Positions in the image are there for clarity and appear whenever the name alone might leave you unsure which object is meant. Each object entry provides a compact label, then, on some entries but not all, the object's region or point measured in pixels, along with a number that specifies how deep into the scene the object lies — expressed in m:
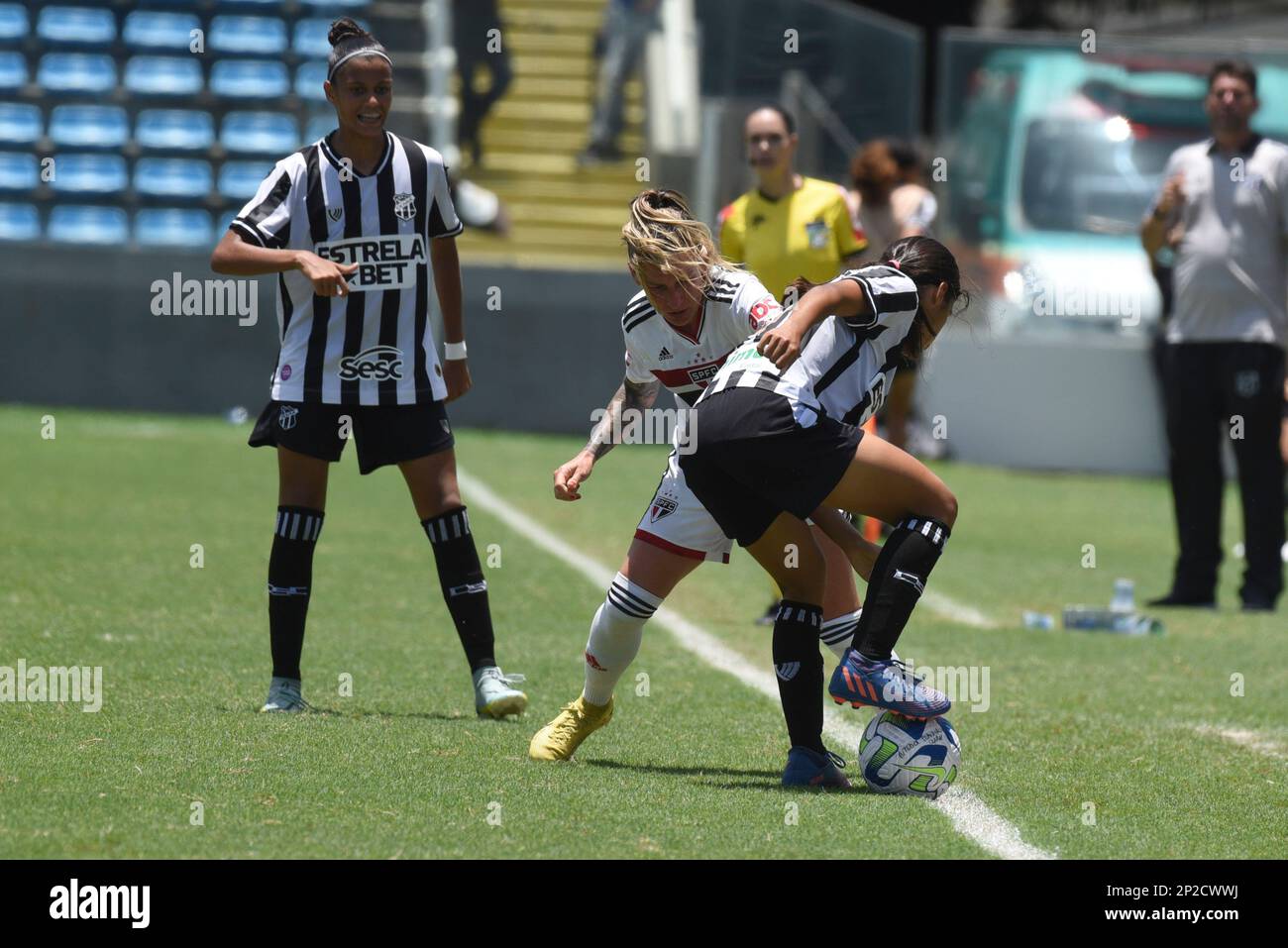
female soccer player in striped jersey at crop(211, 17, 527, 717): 6.43
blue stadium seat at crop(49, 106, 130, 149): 20.38
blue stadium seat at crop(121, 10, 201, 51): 21.02
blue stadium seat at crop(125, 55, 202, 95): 20.75
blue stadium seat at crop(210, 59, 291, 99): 20.92
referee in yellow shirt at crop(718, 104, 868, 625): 9.02
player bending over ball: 5.30
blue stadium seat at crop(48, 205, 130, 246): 19.84
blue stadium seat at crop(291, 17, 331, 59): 21.33
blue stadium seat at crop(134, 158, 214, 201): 20.08
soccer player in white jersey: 5.64
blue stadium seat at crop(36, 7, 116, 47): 20.89
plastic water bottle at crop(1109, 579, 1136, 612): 9.81
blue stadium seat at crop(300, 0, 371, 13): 21.35
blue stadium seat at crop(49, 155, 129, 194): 20.02
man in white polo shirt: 10.45
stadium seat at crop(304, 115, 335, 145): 20.33
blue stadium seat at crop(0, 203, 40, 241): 19.88
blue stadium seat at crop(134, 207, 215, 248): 19.80
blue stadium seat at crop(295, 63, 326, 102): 20.80
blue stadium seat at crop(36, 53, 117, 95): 20.66
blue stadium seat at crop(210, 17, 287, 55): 21.12
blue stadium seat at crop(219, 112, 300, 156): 20.48
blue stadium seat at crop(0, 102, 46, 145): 20.41
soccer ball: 5.50
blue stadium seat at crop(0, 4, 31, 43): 20.95
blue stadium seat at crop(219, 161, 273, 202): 20.22
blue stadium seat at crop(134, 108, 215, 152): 20.38
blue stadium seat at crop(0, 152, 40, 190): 20.05
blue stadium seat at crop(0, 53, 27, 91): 20.67
